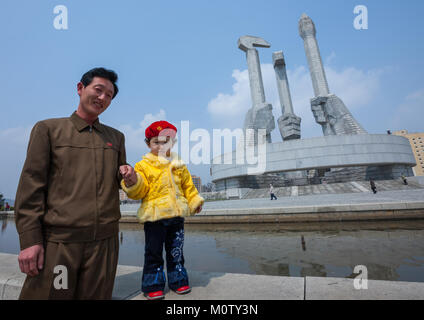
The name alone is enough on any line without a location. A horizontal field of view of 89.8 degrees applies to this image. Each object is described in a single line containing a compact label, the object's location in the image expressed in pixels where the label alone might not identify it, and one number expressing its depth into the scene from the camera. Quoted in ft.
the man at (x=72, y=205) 4.23
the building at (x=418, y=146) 274.16
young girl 6.46
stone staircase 69.89
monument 98.73
